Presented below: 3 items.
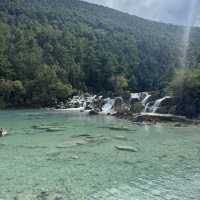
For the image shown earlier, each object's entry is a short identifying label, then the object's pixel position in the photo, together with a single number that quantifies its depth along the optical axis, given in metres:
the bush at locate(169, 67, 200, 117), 32.26
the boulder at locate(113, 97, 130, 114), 38.89
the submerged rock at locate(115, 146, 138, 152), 15.96
